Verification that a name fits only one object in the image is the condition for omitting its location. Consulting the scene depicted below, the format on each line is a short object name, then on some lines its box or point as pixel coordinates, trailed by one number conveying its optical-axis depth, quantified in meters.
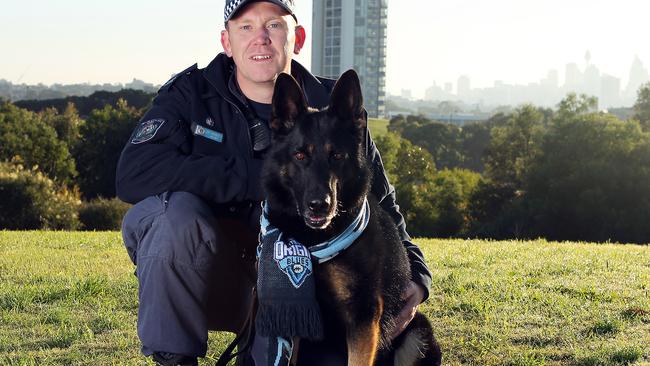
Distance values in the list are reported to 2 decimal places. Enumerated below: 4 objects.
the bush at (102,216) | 27.97
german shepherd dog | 3.08
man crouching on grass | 3.32
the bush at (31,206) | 25.30
